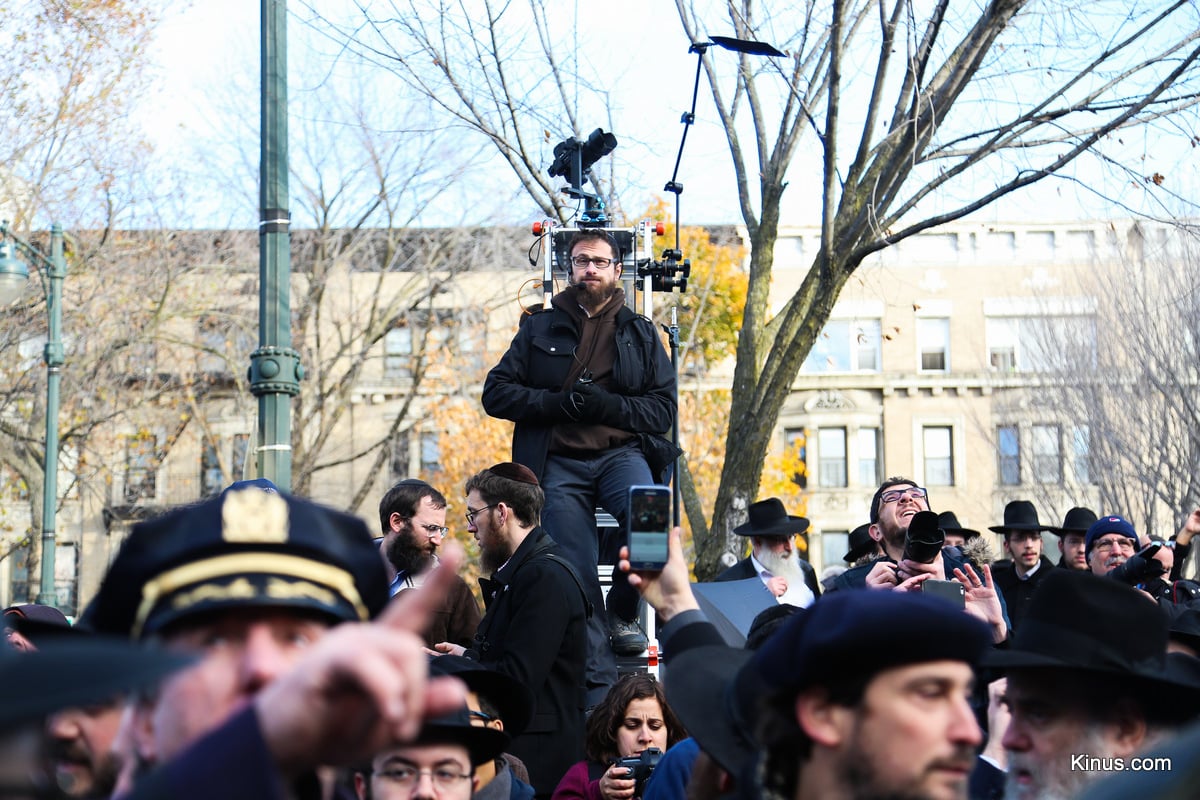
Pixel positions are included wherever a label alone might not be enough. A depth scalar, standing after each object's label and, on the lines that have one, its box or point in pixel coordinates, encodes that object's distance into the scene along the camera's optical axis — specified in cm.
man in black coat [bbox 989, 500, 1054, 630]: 943
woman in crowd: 618
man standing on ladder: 751
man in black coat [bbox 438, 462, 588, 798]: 600
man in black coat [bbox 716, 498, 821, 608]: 898
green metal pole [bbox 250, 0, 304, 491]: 884
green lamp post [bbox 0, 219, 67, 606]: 1856
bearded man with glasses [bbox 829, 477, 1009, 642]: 551
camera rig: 1048
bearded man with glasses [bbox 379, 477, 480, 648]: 698
